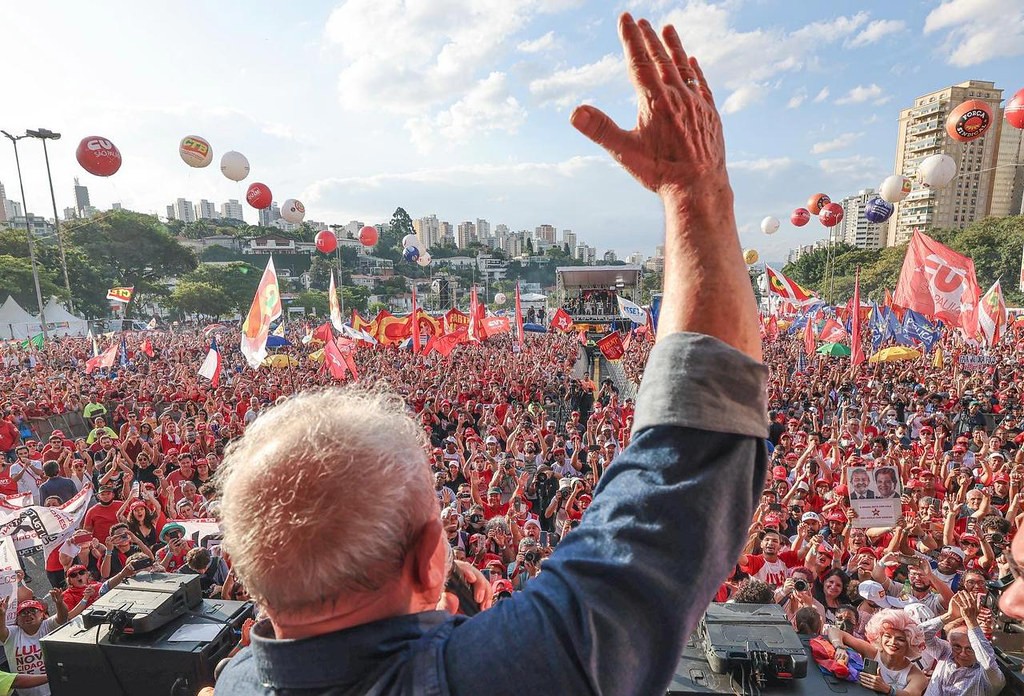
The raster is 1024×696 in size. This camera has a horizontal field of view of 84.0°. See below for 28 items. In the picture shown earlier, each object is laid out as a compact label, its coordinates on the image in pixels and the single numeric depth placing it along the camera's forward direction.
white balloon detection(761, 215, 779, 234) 28.60
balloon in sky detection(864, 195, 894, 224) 16.36
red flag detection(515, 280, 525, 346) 16.66
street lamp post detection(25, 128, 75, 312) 19.77
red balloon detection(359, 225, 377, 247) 25.65
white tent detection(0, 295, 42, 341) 30.45
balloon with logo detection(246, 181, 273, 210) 19.94
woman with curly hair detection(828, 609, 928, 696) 3.42
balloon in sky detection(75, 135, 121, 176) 15.44
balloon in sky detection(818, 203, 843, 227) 19.03
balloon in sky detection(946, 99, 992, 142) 10.96
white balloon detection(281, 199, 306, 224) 24.04
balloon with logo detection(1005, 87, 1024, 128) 9.17
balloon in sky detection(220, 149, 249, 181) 18.09
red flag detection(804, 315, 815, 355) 15.69
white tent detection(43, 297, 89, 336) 31.55
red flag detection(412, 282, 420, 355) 15.27
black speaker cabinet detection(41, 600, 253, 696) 2.42
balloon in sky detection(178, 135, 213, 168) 16.88
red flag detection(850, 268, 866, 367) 11.99
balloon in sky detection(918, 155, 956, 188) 13.12
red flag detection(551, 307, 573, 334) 20.97
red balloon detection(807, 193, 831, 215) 21.11
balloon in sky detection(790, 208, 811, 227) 22.23
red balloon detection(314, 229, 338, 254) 23.69
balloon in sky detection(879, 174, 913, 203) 16.05
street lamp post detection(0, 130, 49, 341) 20.16
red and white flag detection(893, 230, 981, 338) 10.83
